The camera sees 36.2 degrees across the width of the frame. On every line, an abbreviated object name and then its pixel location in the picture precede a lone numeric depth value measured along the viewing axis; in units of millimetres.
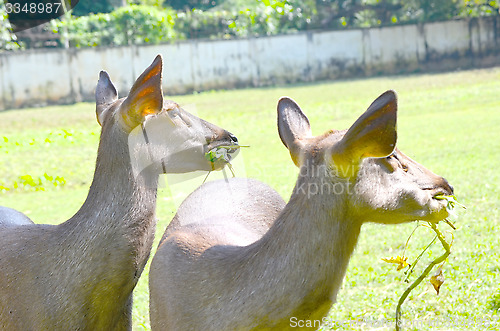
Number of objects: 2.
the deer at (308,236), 3336
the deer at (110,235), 3945
